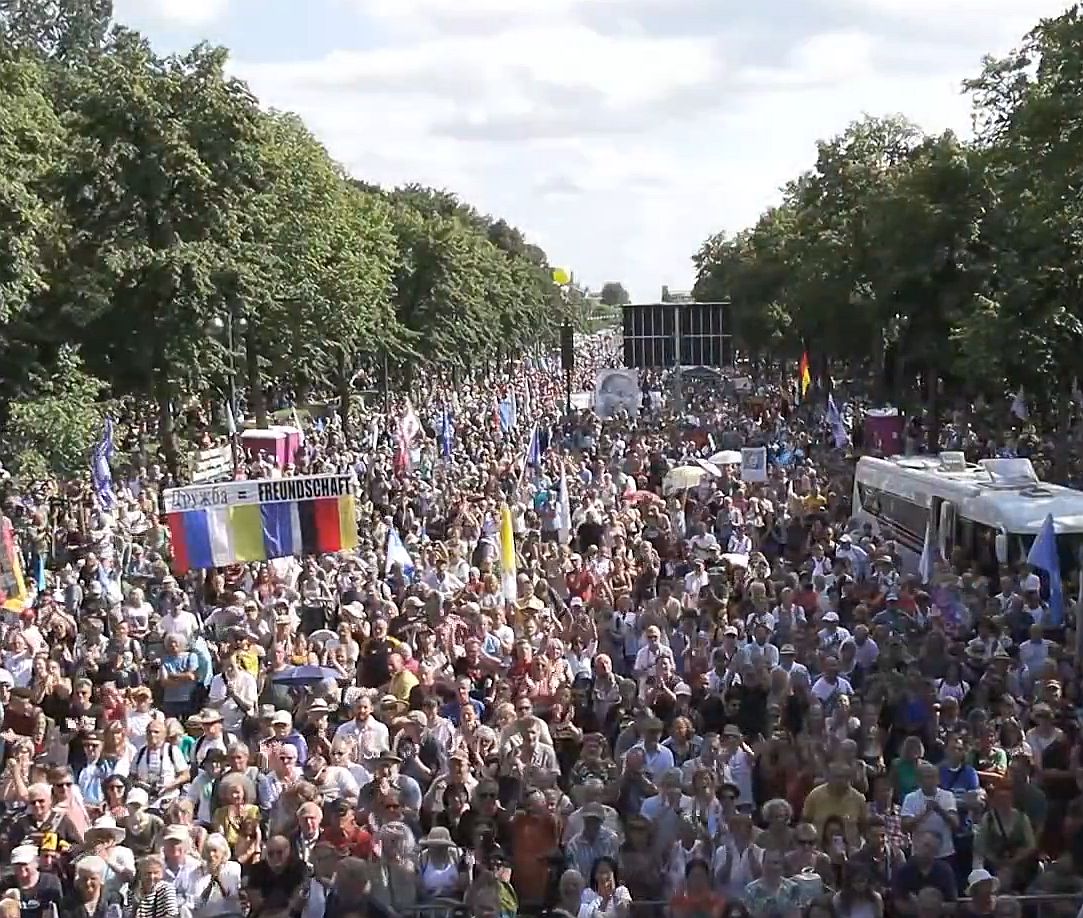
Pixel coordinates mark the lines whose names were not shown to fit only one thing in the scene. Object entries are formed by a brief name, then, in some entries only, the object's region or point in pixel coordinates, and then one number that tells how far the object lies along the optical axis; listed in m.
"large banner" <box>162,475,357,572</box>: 16.95
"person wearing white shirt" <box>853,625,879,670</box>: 14.09
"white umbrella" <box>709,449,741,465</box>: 33.19
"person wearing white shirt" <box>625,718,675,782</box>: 11.13
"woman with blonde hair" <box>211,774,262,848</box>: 10.09
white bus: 19.56
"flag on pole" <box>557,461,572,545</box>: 23.77
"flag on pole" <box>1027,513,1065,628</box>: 16.84
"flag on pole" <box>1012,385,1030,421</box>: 38.03
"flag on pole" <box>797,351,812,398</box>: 55.69
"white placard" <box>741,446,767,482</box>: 29.75
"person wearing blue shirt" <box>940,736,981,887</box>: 9.84
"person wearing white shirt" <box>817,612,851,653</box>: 14.23
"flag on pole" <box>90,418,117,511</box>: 26.93
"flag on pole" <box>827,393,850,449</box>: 40.59
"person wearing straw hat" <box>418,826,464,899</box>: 9.38
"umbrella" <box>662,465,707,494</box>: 29.12
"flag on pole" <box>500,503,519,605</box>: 18.50
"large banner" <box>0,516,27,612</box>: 17.38
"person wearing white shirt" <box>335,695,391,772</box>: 11.73
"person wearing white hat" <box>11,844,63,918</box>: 9.36
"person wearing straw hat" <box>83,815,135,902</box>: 9.27
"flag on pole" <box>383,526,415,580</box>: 19.80
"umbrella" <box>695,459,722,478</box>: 29.55
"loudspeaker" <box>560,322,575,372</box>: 96.33
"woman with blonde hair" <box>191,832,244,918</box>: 9.18
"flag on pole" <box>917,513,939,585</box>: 19.66
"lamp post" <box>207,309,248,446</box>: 35.91
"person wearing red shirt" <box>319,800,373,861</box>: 9.69
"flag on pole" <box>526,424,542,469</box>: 31.37
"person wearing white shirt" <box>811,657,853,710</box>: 12.70
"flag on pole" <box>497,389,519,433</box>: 44.41
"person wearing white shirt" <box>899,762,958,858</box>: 9.66
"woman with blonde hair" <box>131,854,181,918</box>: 8.95
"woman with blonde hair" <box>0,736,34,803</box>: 10.93
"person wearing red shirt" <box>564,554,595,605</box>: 18.62
